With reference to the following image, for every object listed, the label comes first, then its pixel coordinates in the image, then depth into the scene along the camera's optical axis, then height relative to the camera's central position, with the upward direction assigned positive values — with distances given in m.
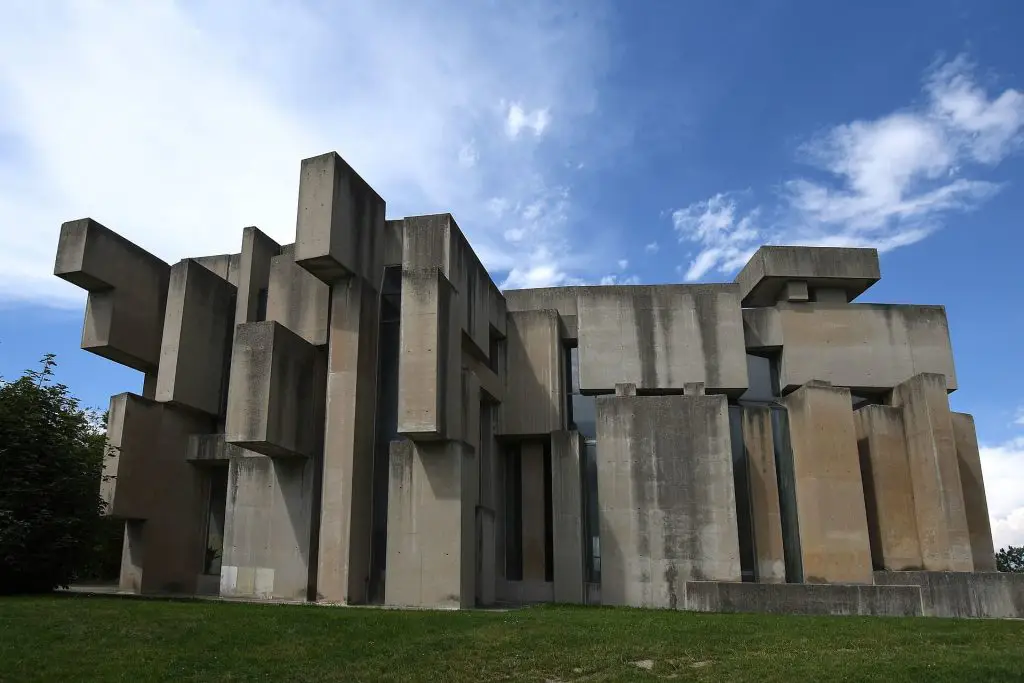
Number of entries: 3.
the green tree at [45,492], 18.34 +1.47
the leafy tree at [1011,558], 59.12 -0.71
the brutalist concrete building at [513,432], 19.27 +3.26
